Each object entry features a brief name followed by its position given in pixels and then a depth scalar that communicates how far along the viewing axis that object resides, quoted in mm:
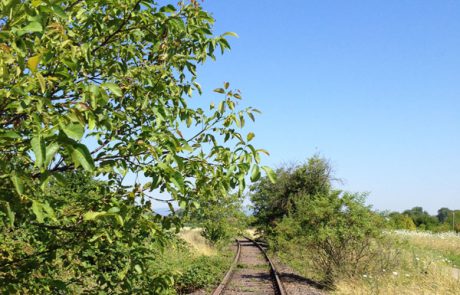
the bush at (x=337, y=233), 14305
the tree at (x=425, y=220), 80062
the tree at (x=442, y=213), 172312
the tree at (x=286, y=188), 31344
